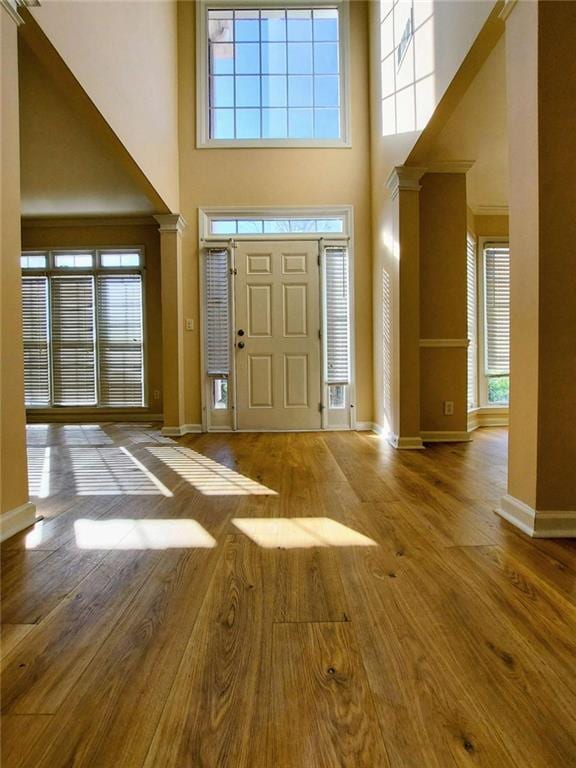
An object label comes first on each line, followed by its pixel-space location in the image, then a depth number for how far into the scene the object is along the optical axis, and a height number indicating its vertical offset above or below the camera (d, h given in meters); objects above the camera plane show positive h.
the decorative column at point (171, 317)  4.38 +0.46
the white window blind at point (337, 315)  4.62 +0.49
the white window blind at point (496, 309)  5.04 +0.59
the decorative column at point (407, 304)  3.49 +0.46
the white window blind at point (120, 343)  5.54 +0.25
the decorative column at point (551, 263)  1.66 +0.38
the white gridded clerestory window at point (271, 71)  4.66 +3.18
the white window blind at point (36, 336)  5.52 +0.35
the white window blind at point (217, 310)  4.62 +0.56
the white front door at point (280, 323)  4.61 +0.41
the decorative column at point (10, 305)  1.71 +0.24
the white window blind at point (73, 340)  5.53 +0.30
